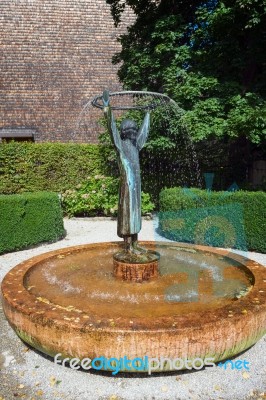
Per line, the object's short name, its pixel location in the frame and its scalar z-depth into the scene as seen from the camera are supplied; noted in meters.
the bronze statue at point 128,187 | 4.59
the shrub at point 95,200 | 12.64
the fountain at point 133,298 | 3.12
